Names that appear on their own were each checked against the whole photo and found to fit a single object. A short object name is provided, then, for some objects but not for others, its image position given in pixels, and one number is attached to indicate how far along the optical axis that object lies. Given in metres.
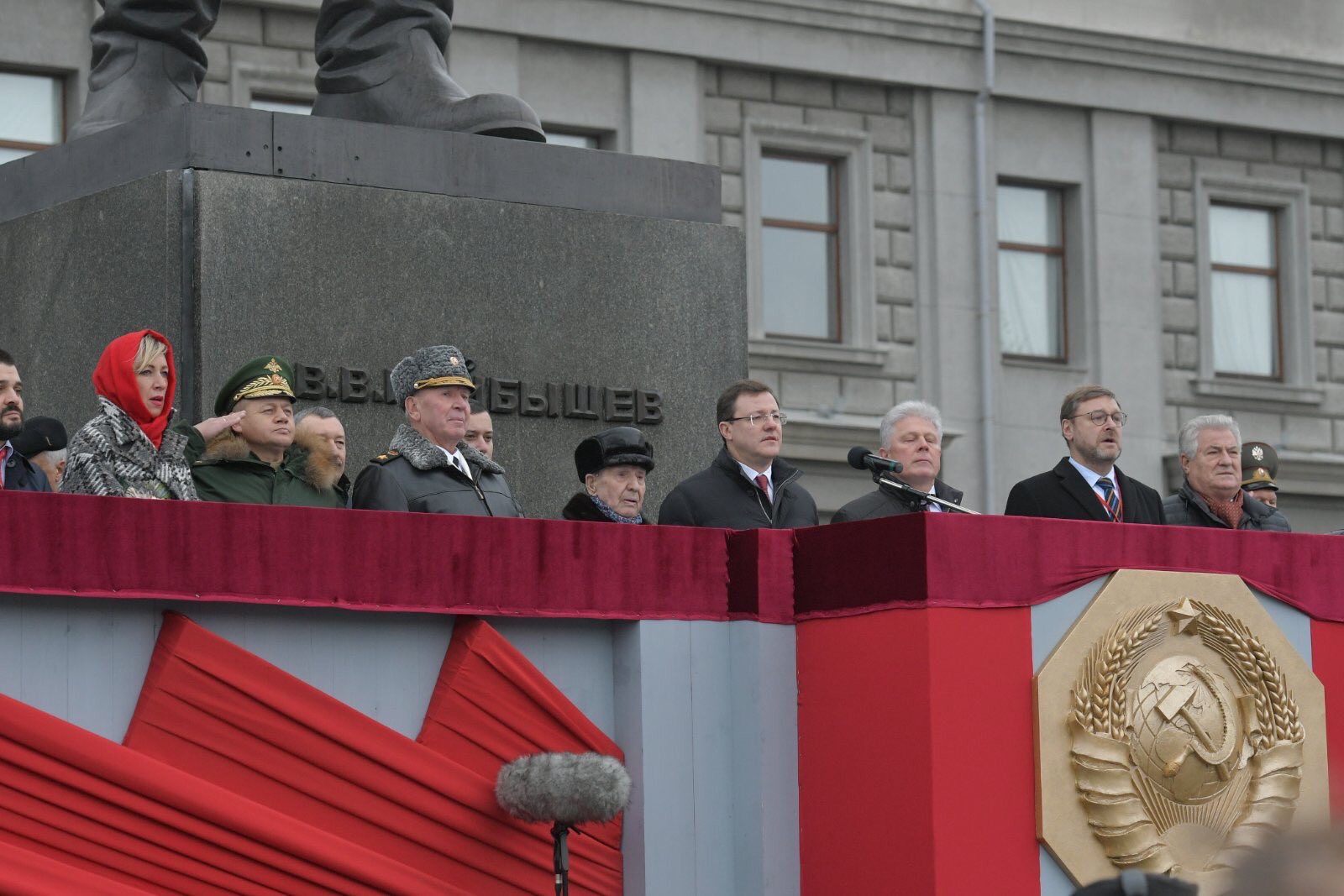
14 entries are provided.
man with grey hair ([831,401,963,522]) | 15.87
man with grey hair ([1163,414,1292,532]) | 17.03
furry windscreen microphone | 11.62
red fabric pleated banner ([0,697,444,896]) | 10.55
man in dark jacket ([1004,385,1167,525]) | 15.87
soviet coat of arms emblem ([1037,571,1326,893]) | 12.41
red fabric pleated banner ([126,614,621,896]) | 11.14
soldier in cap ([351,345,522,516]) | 13.72
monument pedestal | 15.01
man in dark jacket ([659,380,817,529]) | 14.89
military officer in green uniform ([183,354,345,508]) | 13.74
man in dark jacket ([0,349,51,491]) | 13.73
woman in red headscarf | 12.73
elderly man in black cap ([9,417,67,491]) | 14.72
